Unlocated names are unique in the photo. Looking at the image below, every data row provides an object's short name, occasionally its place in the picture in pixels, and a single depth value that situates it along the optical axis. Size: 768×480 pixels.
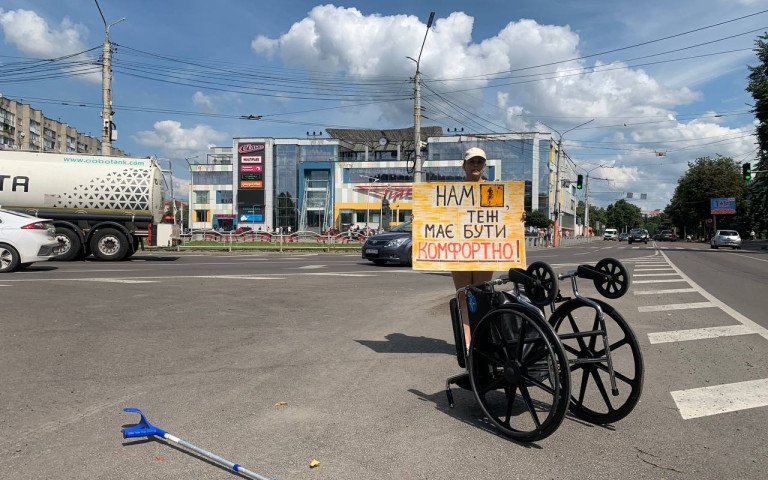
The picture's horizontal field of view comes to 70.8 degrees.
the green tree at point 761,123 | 32.69
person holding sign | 4.14
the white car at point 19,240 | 12.23
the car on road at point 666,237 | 85.50
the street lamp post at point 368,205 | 73.88
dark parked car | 16.47
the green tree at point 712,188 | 75.44
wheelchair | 3.07
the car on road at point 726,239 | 44.59
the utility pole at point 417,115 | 26.34
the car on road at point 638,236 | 61.50
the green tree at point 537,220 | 66.12
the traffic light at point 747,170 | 36.94
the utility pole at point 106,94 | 22.52
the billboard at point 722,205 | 71.56
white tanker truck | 16.91
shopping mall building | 71.44
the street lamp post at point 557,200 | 45.52
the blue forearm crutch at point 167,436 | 2.66
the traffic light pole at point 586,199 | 75.53
